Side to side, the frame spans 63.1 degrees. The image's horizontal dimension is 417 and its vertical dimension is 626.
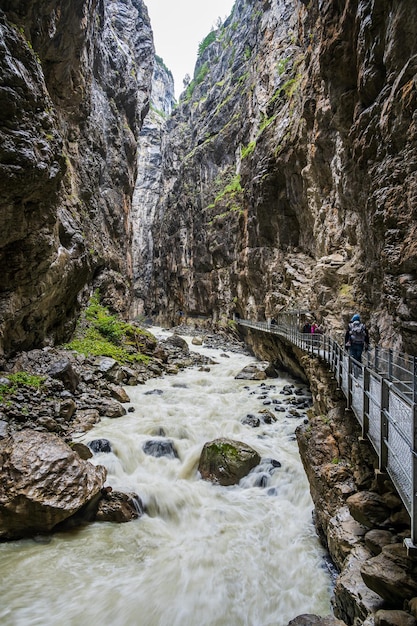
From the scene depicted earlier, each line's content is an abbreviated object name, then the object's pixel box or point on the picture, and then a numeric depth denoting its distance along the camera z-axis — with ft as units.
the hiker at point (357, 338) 29.71
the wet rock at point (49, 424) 31.23
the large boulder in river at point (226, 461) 28.27
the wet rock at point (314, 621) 13.05
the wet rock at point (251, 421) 39.22
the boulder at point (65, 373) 39.47
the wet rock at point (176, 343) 88.40
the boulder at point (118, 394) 43.96
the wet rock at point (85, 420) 33.77
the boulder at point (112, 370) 49.16
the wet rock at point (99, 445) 30.60
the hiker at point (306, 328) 53.54
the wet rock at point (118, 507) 23.11
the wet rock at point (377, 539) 13.39
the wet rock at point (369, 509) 14.78
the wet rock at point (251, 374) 62.90
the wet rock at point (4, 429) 26.76
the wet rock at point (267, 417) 40.31
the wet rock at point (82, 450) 28.40
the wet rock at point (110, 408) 38.86
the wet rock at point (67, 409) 34.17
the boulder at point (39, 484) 19.99
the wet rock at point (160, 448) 32.01
